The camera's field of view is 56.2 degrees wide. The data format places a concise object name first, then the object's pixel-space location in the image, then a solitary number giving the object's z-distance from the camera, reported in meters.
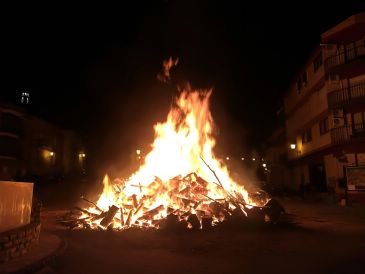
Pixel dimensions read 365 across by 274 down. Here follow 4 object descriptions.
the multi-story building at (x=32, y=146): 39.25
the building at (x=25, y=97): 61.61
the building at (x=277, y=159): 45.94
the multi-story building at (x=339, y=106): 25.73
